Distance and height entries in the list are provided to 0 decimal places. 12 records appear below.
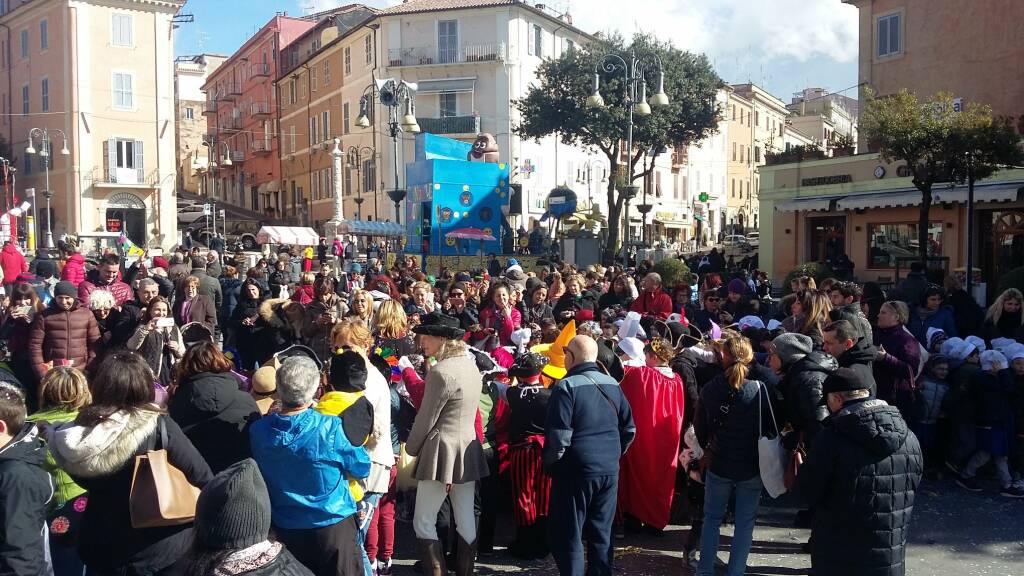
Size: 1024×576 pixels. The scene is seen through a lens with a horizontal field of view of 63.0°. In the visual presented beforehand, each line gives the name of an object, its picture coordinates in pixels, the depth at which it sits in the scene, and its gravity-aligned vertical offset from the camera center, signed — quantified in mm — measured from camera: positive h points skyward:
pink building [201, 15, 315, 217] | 58156 +10684
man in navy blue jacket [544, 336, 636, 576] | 4570 -1092
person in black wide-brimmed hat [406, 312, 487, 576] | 4777 -1057
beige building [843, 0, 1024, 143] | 23609 +6338
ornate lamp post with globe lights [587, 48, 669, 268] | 19500 +3783
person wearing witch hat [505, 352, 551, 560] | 5359 -1309
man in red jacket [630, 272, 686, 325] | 9203 -431
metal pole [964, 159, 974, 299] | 13248 +491
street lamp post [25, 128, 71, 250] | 36844 +5821
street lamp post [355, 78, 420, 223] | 19188 +3951
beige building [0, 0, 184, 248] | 39875 +7620
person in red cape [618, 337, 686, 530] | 5809 -1235
